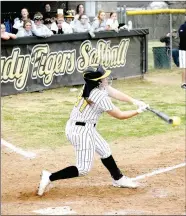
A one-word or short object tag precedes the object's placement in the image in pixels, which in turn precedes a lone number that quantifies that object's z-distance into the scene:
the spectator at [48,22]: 16.37
